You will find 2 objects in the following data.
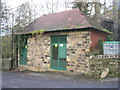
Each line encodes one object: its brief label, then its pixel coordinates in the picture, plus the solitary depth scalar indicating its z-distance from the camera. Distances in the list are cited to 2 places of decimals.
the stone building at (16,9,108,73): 9.16
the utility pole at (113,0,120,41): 15.58
